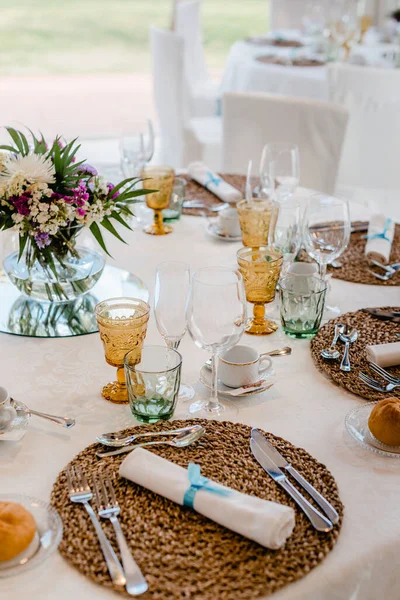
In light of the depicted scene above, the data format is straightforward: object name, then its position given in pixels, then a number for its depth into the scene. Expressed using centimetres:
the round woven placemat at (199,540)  81
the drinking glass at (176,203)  198
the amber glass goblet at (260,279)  138
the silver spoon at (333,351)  129
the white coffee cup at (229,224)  187
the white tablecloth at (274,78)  360
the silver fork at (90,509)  82
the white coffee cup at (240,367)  119
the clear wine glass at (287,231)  158
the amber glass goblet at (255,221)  168
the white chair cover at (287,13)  554
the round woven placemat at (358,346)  121
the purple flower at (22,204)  133
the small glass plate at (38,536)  83
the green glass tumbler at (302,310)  136
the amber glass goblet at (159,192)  187
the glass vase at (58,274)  146
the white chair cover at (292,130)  260
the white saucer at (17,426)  105
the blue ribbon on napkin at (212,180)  216
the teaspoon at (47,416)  110
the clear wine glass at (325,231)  150
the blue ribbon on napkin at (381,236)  178
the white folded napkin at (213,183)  208
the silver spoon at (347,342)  126
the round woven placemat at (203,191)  205
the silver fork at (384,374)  121
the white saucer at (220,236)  186
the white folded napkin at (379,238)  172
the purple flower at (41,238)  135
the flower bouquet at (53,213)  133
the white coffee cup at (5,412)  109
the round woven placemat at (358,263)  164
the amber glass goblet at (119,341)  117
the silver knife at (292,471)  91
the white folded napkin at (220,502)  85
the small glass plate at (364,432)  105
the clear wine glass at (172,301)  118
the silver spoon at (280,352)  132
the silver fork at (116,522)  80
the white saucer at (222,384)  118
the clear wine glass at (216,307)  106
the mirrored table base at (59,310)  141
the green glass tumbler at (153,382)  108
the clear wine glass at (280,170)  195
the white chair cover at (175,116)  366
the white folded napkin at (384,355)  126
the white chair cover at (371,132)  300
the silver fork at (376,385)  119
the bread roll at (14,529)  82
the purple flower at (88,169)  142
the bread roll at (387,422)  104
